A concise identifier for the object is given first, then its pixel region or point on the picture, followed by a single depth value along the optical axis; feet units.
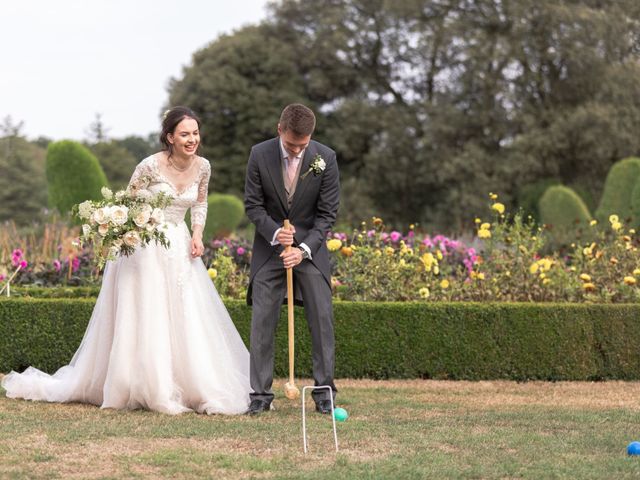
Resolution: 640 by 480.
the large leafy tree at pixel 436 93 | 89.61
